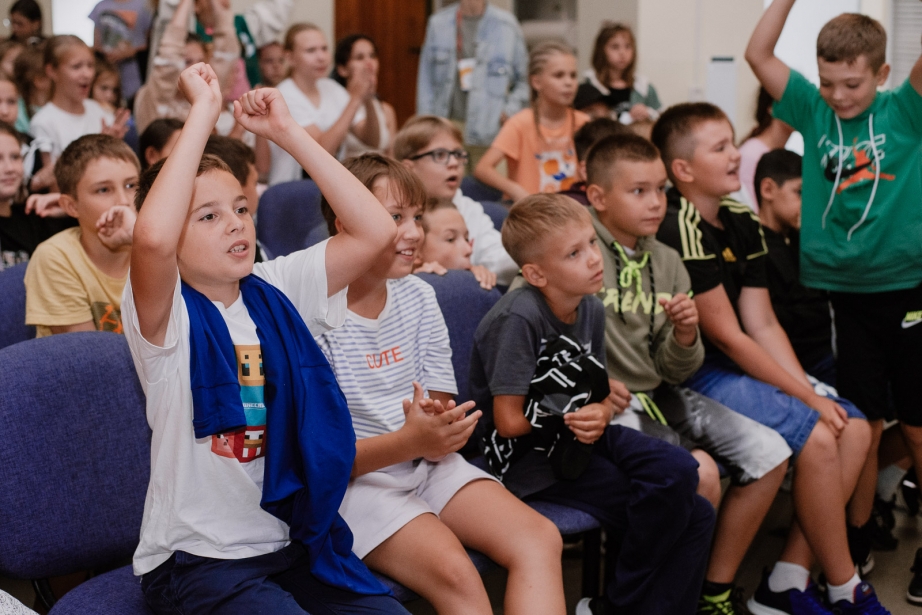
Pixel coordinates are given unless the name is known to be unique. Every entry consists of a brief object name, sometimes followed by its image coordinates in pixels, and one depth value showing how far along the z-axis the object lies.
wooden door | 7.28
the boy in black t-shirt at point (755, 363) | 2.27
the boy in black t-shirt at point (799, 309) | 2.69
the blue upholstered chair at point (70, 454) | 1.54
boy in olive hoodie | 2.21
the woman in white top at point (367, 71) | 4.36
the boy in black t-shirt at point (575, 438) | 1.87
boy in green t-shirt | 2.42
